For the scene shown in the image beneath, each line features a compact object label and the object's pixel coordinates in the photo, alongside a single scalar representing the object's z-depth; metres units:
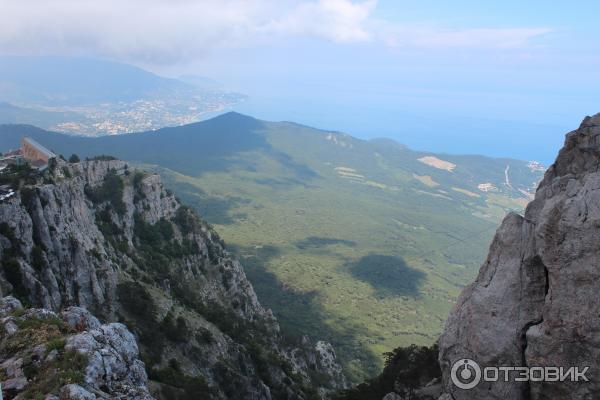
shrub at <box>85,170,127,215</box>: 61.56
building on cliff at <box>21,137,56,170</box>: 57.98
